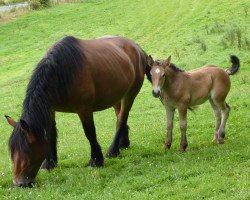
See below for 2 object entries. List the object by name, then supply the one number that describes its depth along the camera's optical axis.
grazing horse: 13.34
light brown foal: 16.60
